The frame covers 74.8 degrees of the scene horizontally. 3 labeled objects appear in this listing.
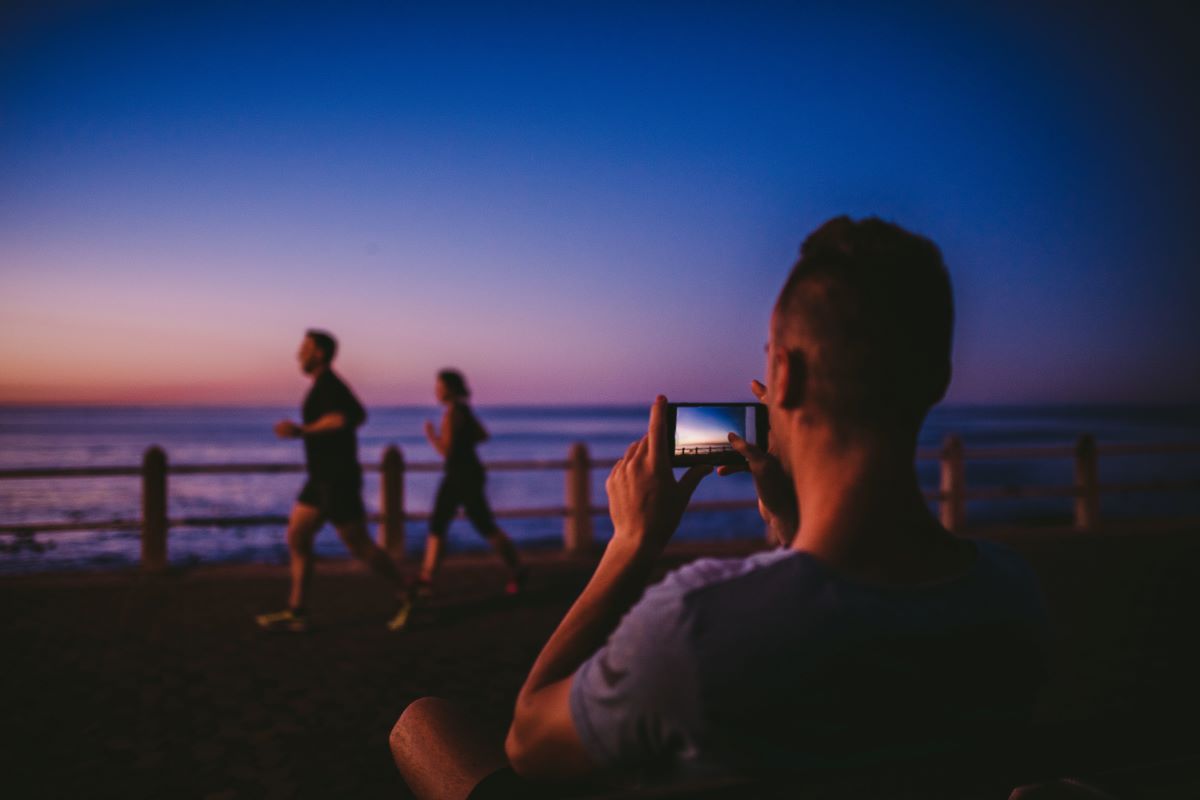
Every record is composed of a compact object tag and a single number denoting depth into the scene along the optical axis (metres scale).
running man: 6.29
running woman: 7.45
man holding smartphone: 0.97
